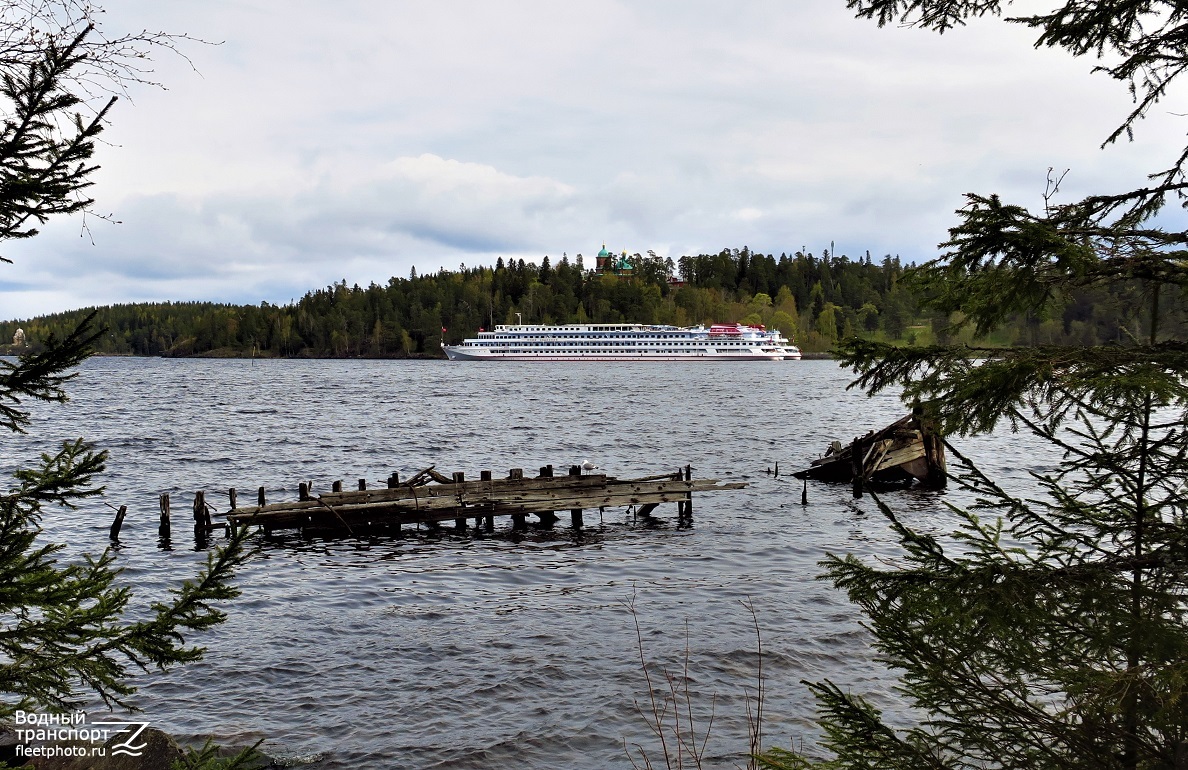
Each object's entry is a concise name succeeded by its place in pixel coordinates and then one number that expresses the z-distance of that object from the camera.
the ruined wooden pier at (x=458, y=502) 19.14
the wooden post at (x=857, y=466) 24.78
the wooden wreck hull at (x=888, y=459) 26.66
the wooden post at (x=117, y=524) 19.14
